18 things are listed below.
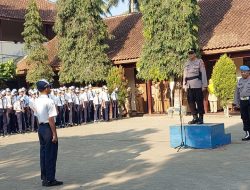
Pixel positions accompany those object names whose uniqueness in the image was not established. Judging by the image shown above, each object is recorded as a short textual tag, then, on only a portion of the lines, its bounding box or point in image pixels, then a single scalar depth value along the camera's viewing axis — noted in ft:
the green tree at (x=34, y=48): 90.99
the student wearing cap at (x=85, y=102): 71.10
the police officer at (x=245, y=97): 38.42
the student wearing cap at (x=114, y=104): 76.13
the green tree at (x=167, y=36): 72.49
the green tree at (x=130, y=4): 151.14
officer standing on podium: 36.09
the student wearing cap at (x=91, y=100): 72.08
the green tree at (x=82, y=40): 83.61
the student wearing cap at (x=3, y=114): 59.41
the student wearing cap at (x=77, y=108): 69.91
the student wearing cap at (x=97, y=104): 72.02
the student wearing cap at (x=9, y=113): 59.93
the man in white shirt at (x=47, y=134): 24.86
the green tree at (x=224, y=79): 65.77
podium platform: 34.94
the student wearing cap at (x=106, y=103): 72.54
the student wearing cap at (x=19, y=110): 60.49
